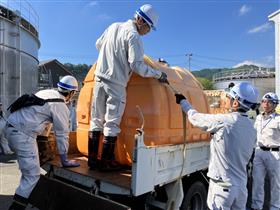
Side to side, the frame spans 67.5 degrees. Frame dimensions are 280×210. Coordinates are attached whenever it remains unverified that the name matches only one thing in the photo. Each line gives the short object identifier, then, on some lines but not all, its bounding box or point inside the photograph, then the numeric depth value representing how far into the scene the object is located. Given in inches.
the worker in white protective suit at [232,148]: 81.0
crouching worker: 101.2
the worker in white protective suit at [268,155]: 147.2
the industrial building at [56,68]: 1253.3
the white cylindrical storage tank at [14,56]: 362.0
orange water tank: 97.2
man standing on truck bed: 94.8
